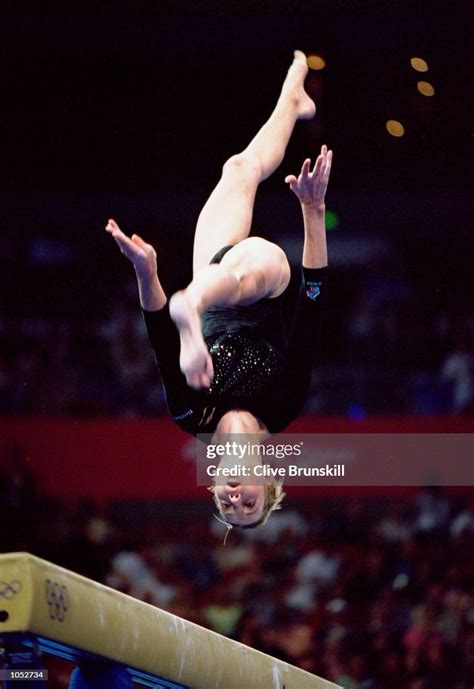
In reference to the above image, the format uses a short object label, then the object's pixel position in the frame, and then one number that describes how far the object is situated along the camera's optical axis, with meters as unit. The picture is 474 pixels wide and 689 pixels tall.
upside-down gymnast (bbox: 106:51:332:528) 7.17
